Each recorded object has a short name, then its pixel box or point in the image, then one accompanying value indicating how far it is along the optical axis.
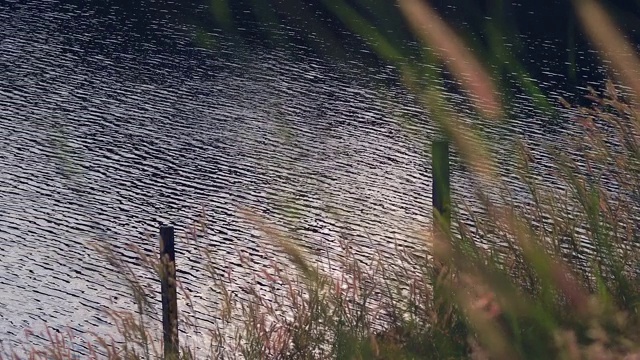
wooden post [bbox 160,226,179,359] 9.71
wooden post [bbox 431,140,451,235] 11.30
